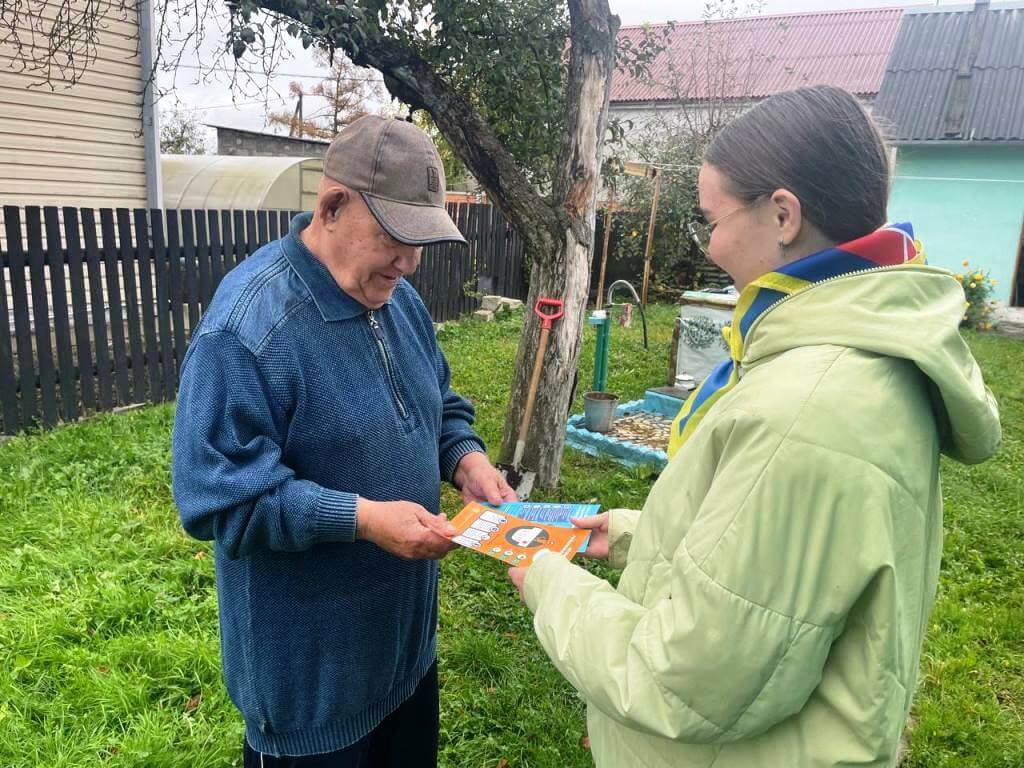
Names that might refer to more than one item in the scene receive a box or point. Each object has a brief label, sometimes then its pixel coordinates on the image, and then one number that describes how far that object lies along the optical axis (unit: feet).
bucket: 20.67
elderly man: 5.00
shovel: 14.58
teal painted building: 43.78
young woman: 3.45
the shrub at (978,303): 42.88
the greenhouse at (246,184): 41.50
